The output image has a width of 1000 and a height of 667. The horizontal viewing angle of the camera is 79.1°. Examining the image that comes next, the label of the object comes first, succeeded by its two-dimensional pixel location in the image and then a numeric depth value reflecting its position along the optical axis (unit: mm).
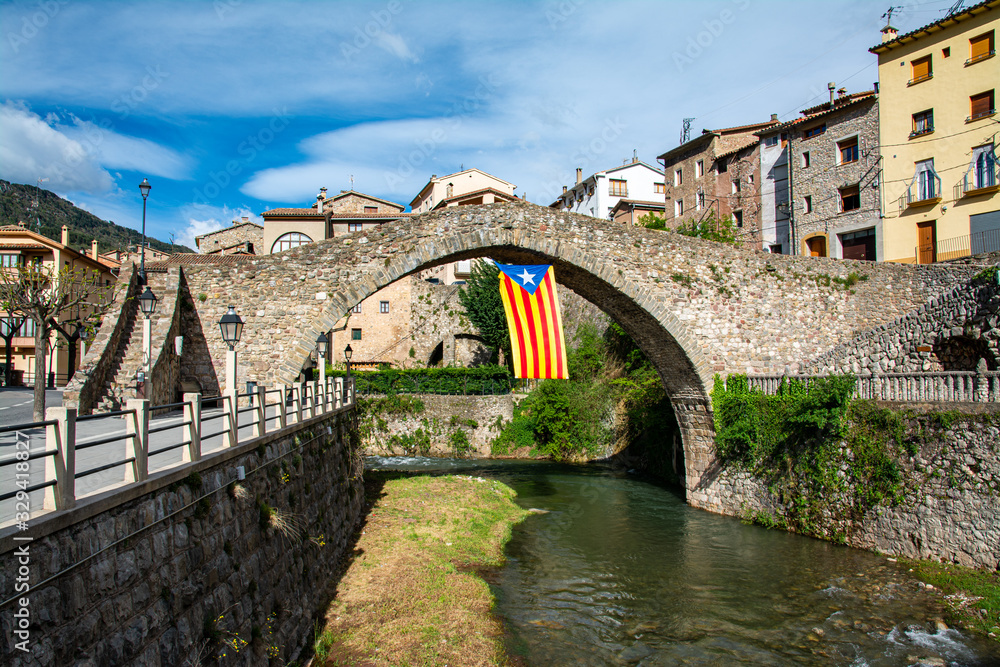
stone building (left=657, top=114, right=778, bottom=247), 32769
